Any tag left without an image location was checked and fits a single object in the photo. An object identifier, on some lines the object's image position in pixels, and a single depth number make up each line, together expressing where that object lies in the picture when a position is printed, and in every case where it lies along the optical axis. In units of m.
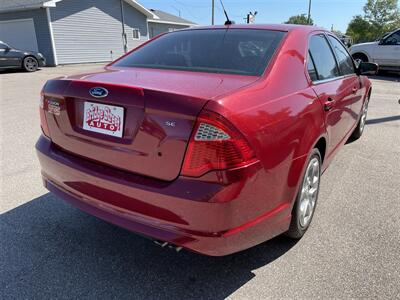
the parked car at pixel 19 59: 15.42
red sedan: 1.87
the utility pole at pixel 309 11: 50.19
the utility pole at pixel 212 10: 35.11
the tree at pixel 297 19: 83.22
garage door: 20.12
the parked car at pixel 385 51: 14.80
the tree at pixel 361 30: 57.78
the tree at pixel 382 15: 54.69
